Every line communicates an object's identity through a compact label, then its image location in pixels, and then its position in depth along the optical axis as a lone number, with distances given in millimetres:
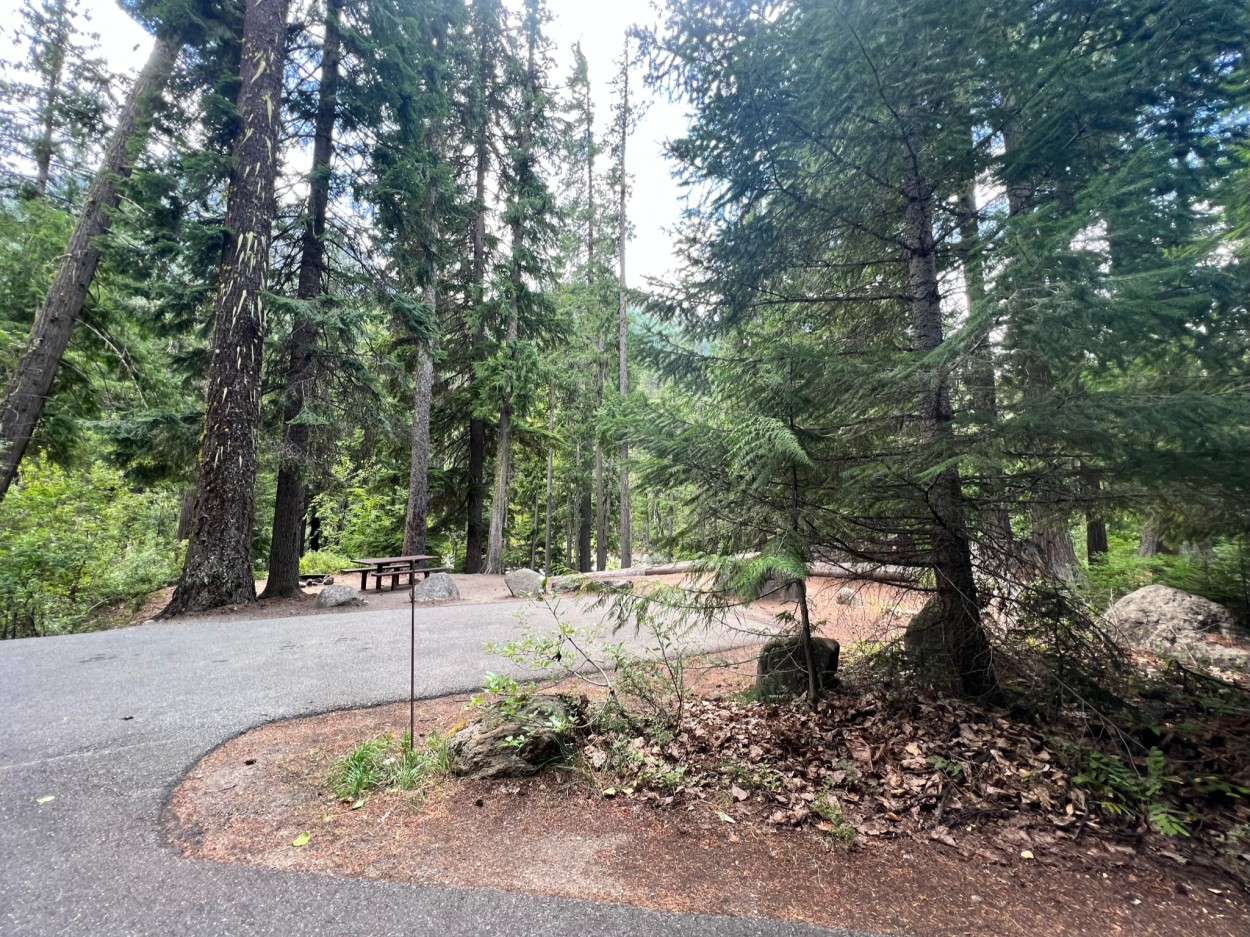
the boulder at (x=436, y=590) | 8773
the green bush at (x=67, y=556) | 6715
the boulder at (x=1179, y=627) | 4207
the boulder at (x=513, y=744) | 2756
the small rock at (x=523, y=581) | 9445
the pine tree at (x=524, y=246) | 12320
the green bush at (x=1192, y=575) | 4387
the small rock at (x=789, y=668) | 3725
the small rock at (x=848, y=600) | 4862
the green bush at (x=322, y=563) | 15414
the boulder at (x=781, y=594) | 7084
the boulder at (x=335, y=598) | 7676
